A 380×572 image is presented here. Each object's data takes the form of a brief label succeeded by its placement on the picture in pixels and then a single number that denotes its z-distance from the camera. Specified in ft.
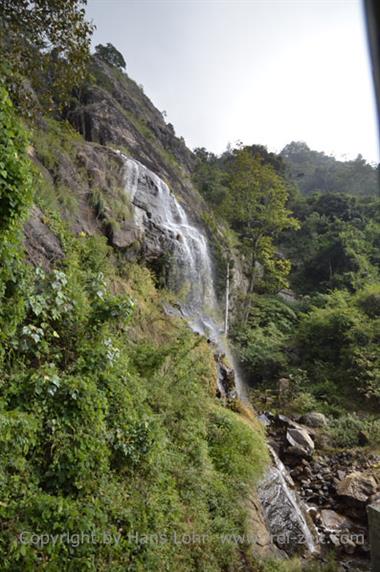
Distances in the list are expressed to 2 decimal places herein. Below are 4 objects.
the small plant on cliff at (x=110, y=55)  79.36
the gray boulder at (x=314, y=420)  29.32
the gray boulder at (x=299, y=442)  23.58
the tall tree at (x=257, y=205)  50.85
